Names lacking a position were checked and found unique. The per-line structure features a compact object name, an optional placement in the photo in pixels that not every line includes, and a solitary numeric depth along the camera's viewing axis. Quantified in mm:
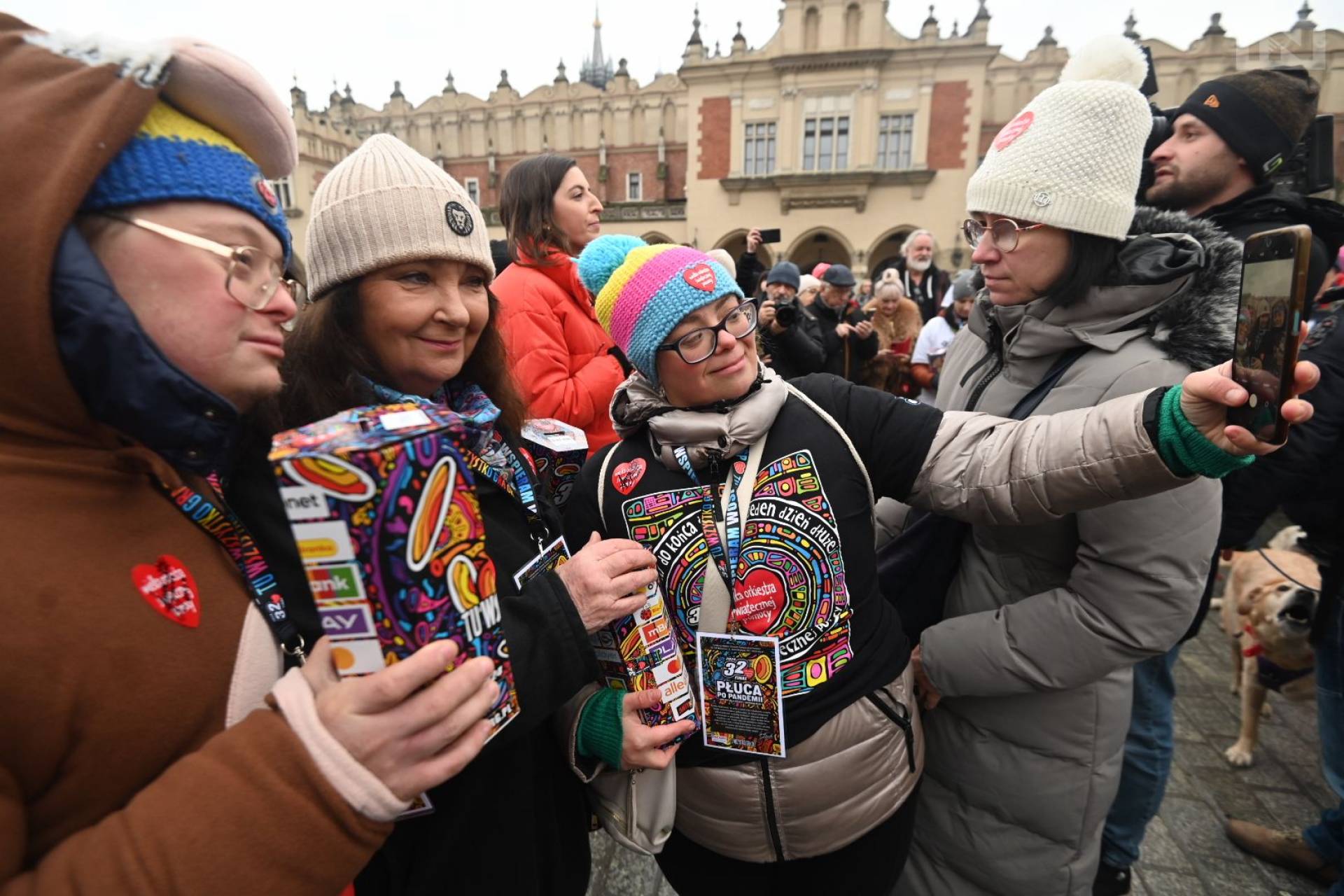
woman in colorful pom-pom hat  1412
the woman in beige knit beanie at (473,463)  1187
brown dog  2816
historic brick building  23062
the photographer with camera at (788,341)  4891
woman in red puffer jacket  2553
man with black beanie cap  2229
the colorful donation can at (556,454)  1761
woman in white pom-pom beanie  1501
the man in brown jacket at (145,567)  680
